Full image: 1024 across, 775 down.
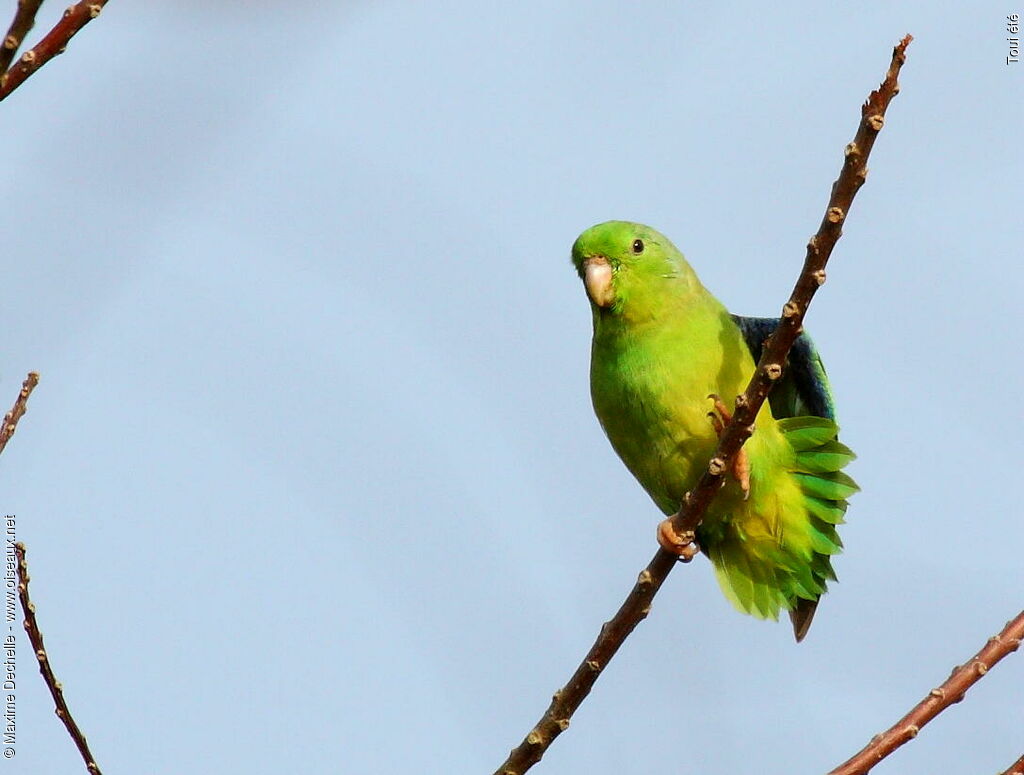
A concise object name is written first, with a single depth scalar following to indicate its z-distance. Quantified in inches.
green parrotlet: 326.0
